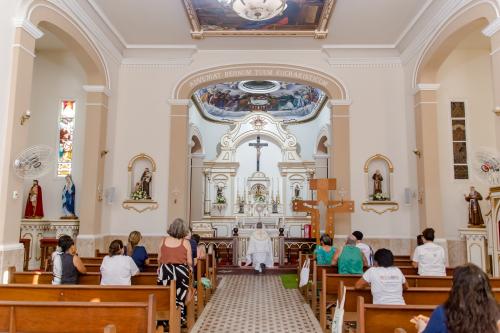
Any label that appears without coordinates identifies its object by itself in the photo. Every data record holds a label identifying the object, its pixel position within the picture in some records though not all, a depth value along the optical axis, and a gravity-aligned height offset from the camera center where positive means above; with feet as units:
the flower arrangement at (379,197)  35.01 +2.04
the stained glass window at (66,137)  35.60 +6.72
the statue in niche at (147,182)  35.89 +3.09
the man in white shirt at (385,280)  14.19 -1.91
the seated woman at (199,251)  25.53 -1.86
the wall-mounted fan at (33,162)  21.74 +2.83
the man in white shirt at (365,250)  24.02 -1.54
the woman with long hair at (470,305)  7.51 -1.44
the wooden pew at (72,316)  11.40 -2.57
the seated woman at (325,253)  24.64 -1.78
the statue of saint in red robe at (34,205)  33.50 +1.02
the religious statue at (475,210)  30.94 +0.96
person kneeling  38.01 -2.66
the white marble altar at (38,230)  32.63 -0.90
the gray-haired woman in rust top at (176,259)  17.58 -1.59
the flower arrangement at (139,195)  35.60 +2.00
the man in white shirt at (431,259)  18.96 -1.57
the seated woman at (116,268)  16.81 -1.90
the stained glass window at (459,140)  33.35 +6.46
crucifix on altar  61.21 +10.78
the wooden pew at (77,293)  14.35 -2.47
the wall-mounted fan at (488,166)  21.91 +2.96
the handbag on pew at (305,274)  25.63 -3.11
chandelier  25.93 +12.91
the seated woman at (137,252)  20.30 -1.53
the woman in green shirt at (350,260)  20.38 -1.82
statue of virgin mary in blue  33.65 +1.51
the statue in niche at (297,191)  64.08 +4.39
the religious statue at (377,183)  35.27 +3.18
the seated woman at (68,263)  16.94 -1.74
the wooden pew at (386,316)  11.63 -2.52
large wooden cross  32.89 +1.28
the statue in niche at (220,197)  63.62 +3.44
